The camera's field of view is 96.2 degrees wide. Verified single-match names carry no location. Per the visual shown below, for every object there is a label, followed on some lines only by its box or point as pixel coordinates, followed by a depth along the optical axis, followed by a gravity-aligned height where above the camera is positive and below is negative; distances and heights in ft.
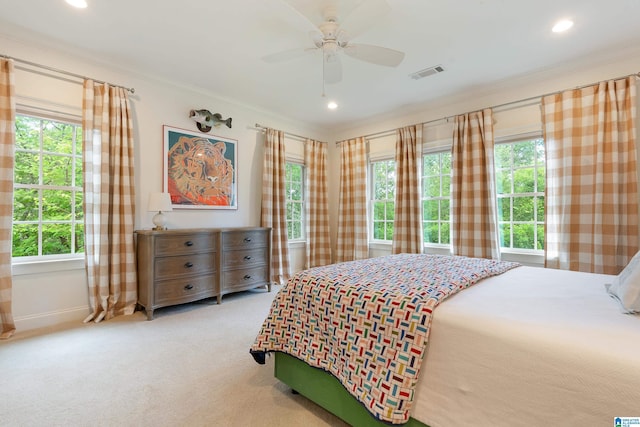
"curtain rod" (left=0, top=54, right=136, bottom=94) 8.53 +4.68
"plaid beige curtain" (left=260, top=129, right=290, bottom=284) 14.26 +0.67
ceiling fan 6.19 +4.44
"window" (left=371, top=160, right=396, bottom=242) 15.64 +0.96
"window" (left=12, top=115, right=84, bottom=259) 9.15 +0.93
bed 2.81 -1.65
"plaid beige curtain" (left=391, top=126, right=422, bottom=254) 13.67 +0.88
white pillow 3.88 -1.12
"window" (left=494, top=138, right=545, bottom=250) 11.16 +0.86
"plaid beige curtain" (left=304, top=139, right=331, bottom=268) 16.50 +0.53
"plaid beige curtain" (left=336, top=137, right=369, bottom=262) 16.03 +0.69
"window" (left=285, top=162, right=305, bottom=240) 16.16 +0.89
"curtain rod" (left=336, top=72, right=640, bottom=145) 9.84 +4.38
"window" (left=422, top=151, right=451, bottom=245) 13.47 +0.84
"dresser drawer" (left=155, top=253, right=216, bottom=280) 10.03 -1.80
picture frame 11.67 +2.02
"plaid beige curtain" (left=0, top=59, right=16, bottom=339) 8.09 +0.94
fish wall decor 12.16 +4.23
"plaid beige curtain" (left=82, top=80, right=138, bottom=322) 9.52 +0.56
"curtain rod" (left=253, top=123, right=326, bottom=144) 14.44 +4.46
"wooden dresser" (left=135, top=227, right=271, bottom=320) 9.92 -1.84
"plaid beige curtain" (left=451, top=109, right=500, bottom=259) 11.55 +1.06
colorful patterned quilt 3.80 -1.71
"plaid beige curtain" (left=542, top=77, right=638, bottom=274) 9.03 +1.18
